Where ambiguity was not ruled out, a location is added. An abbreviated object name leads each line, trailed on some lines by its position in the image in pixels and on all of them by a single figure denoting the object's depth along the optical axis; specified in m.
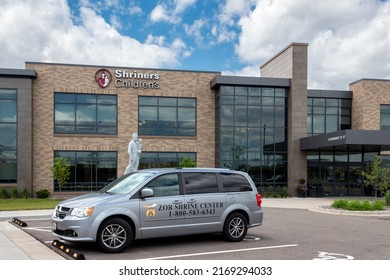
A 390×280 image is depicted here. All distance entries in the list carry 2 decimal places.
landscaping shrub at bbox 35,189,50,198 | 27.11
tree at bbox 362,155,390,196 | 24.09
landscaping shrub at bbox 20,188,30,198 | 26.84
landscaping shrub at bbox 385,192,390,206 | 20.20
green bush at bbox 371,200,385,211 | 18.58
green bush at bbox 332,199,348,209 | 19.14
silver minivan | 8.58
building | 27.69
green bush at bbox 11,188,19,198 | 26.64
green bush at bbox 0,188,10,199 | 26.44
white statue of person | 19.83
